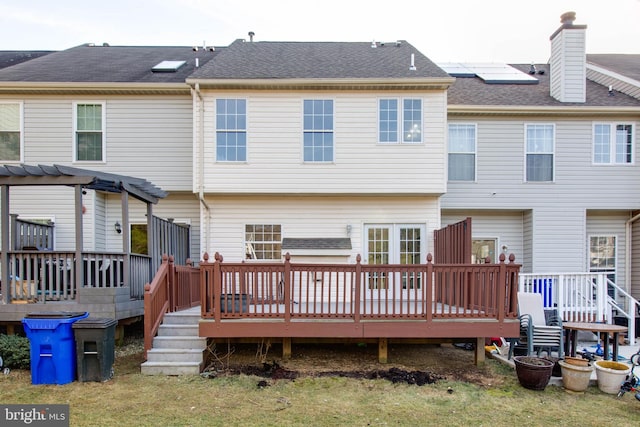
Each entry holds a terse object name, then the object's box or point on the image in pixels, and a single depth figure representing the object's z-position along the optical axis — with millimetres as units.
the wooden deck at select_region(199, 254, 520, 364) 5676
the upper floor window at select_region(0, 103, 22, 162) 9219
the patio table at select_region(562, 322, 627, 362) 5633
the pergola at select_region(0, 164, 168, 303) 6133
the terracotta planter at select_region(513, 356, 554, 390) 5133
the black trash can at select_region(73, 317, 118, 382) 5164
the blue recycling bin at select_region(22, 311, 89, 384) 5109
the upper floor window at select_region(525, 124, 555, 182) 9820
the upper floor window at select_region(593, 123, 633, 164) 9812
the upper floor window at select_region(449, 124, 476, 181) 9781
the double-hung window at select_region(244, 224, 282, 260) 9109
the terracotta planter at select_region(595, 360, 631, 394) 5074
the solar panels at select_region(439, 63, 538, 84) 11227
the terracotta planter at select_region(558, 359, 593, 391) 5098
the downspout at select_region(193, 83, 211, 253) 8562
